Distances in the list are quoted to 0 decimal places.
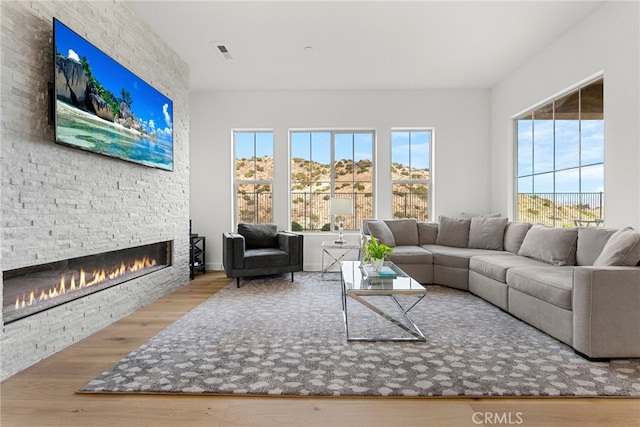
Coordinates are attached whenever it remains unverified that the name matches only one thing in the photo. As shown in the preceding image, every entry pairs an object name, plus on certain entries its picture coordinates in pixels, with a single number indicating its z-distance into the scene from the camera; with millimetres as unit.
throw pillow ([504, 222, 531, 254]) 4316
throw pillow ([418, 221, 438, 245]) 5281
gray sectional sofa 2348
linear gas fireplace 2207
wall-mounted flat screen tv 2455
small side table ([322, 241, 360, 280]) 5636
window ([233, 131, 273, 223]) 6000
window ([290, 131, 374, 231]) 5977
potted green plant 3094
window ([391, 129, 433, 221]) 5949
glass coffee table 2641
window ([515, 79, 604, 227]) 3607
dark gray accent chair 4520
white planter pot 3109
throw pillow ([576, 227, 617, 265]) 3055
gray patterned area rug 1975
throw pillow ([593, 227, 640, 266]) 2471
